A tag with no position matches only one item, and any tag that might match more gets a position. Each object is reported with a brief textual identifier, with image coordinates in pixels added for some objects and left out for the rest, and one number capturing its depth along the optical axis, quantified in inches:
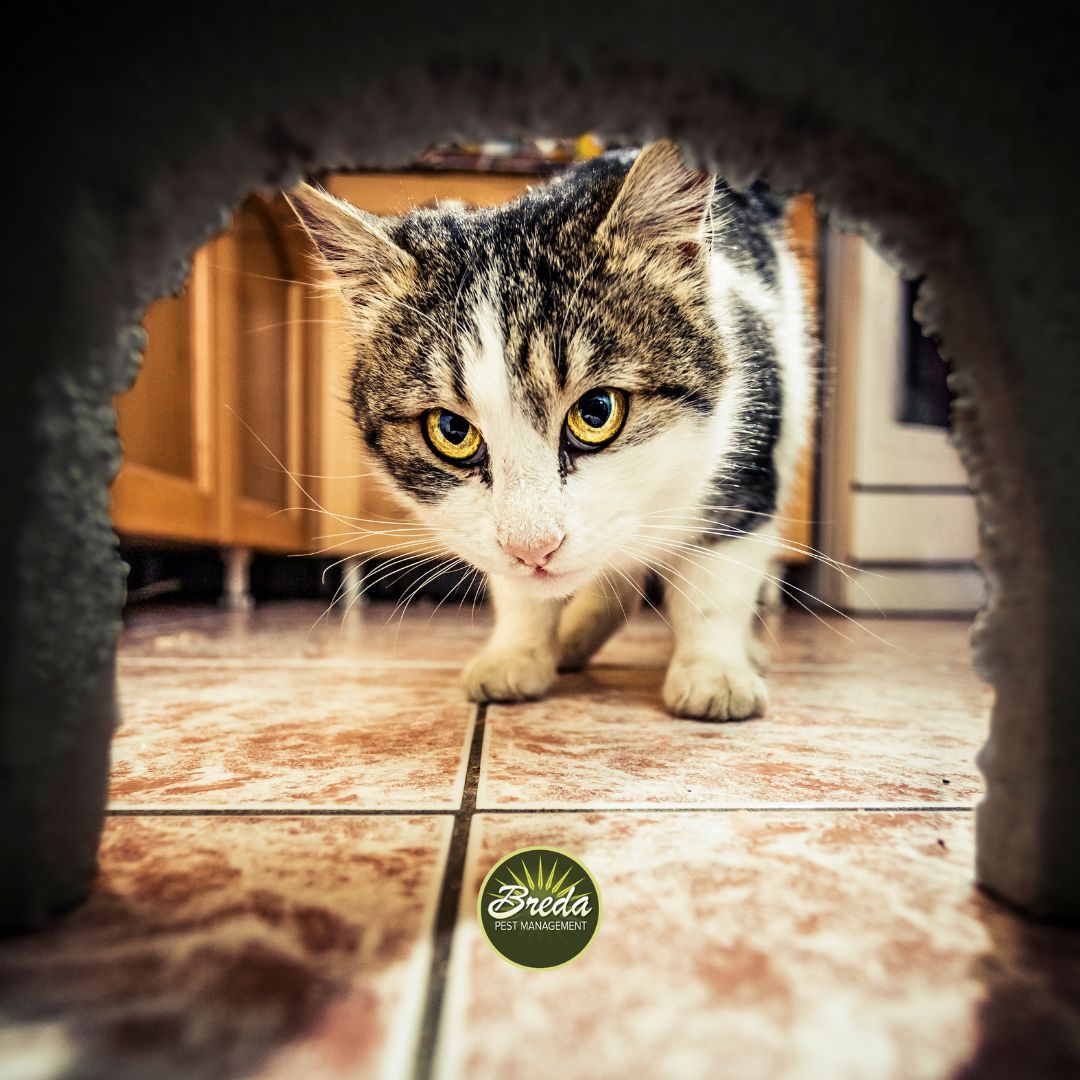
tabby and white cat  13.2
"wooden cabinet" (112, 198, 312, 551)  23.6
